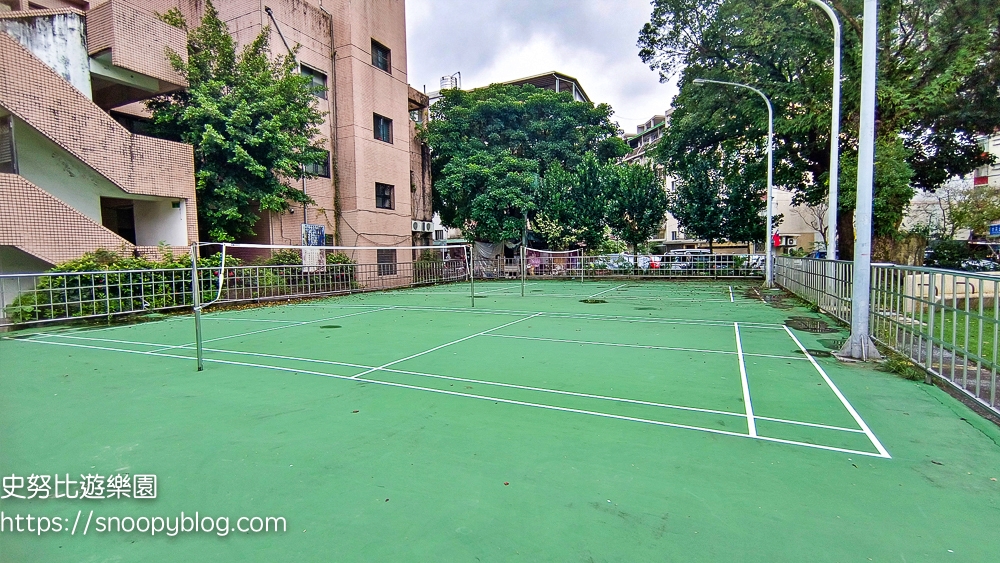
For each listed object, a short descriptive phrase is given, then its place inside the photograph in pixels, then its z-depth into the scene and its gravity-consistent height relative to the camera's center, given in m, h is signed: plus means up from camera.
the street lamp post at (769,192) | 16.26 +2.10
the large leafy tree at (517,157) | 24.92 +5.21
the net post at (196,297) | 6.10 -0.47
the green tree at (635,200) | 25.09 +2.71
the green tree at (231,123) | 14.58 +4.17
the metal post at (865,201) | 6.25 +0.61
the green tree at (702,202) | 24.61 +2.47
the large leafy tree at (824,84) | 12.38 +5.11
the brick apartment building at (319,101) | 11.21 +4.92
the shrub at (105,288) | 10.17 -0.57
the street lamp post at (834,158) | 8.39 +1.85
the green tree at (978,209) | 26.41 +2.01
